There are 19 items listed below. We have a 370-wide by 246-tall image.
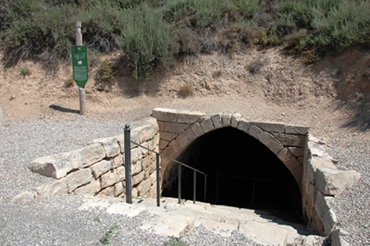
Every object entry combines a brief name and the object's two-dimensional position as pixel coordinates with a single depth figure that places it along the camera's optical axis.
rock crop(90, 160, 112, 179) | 4.91
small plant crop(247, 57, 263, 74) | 8.51
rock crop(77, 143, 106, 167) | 4.69
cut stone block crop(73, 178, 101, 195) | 4.58
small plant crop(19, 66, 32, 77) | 9.07
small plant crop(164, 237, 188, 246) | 2.94
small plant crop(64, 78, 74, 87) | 8.87
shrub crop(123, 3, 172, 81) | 8.62
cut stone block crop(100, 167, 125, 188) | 5.18
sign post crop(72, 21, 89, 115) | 7.75
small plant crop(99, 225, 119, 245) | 2.96
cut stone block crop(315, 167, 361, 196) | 3.74
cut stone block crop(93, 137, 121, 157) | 5.14
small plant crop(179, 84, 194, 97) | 8.49
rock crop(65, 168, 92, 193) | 4.36
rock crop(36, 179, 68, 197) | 3.86
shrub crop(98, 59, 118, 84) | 8.85
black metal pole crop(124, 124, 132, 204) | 3.94
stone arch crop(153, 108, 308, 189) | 6.35
